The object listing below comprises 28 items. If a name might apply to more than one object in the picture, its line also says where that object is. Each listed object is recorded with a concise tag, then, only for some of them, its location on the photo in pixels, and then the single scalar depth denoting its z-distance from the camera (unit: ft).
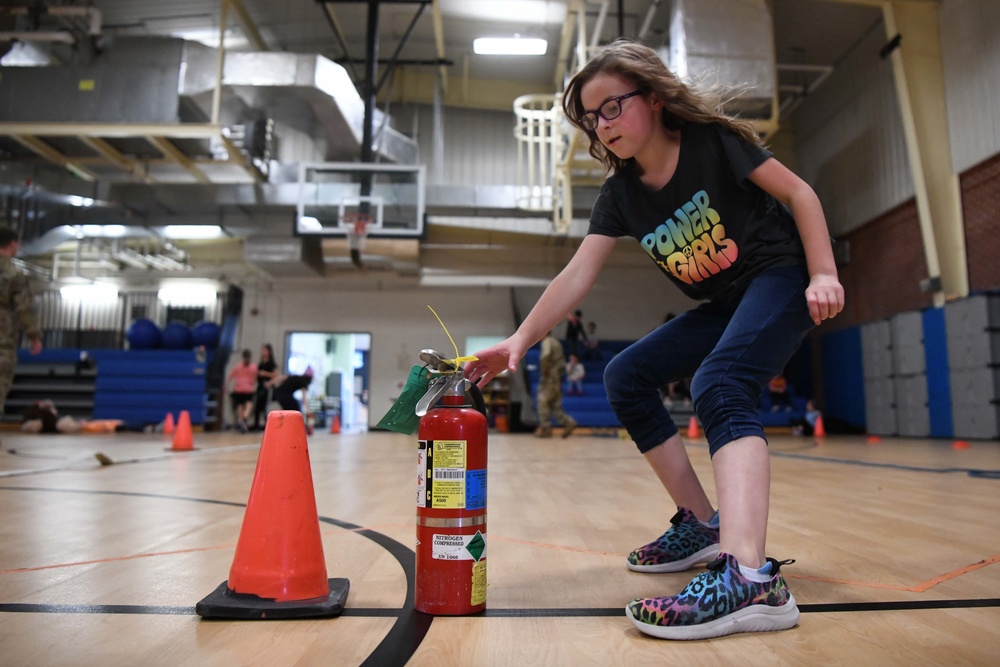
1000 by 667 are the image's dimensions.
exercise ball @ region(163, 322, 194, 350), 41.47
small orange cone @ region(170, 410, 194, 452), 20.79
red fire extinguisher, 3.90
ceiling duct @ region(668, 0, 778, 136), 24.45
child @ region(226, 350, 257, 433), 36.01
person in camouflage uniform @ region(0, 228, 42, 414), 17.31
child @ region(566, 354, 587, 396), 38.58
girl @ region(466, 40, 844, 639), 3.78
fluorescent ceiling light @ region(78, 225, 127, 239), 40.01
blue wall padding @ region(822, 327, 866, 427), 37.83
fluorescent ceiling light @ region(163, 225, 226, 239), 39.70
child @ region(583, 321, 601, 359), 44.45
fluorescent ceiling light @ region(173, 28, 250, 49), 34.86
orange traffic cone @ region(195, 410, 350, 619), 3.85
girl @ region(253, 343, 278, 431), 35.76
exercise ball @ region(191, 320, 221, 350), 41.55
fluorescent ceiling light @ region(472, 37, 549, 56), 33.00
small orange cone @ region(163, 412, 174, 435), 34.88
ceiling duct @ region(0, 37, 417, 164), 26.86
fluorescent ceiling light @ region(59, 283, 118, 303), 50.16
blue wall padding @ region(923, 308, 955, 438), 29.55
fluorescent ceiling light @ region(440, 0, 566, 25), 33.96
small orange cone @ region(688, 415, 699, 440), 31.34
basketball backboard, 32.37
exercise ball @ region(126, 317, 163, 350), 41.19
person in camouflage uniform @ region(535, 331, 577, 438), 30.32
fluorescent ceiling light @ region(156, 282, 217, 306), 49.85
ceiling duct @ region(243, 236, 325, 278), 39.37
